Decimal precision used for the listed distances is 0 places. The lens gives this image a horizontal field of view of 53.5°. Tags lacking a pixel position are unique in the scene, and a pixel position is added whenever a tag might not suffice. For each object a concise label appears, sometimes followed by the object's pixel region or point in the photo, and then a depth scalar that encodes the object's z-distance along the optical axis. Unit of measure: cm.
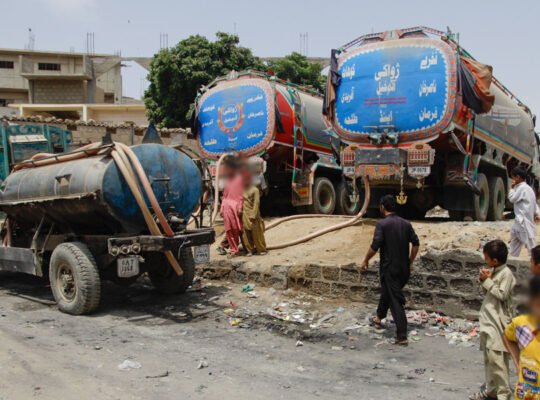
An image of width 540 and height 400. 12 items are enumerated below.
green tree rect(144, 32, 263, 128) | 2206
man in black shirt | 509
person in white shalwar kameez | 605
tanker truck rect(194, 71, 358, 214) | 1107
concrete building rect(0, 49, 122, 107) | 3588
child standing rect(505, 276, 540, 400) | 244
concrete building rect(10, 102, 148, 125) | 2997
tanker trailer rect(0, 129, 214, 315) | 591
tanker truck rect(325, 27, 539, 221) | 885
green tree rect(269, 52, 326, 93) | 2442
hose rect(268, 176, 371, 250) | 865
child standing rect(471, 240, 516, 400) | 347
